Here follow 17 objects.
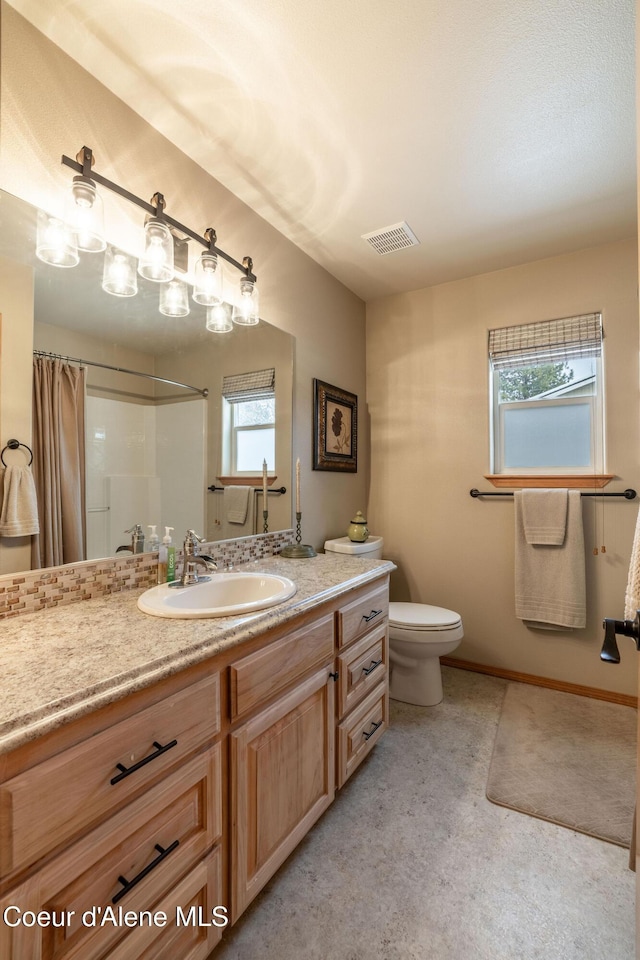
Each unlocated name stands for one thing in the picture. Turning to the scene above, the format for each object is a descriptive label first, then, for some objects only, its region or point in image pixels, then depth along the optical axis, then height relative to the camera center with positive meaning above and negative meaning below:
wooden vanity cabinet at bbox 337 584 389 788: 1.55 -0.79
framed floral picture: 2.50 +0.34
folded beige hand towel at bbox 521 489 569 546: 2.39 -0.20
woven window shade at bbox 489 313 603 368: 2.41 +0.84
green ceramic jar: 2.58 -0.30
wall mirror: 1.23 +0.35
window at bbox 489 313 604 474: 2.44 +0.52
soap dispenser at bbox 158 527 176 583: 1.49 -0.28
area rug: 1.58 -1.25
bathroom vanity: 0.69 -0.61
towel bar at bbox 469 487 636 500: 2.28 -0.07
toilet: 2.20 -0.87
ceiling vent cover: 2.20 +1.33
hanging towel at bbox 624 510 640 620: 0.74 -0.19
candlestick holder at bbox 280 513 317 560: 2.03 -0.34
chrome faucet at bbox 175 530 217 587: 1.42 -0.28
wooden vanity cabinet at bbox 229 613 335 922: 1.08 -0.79
